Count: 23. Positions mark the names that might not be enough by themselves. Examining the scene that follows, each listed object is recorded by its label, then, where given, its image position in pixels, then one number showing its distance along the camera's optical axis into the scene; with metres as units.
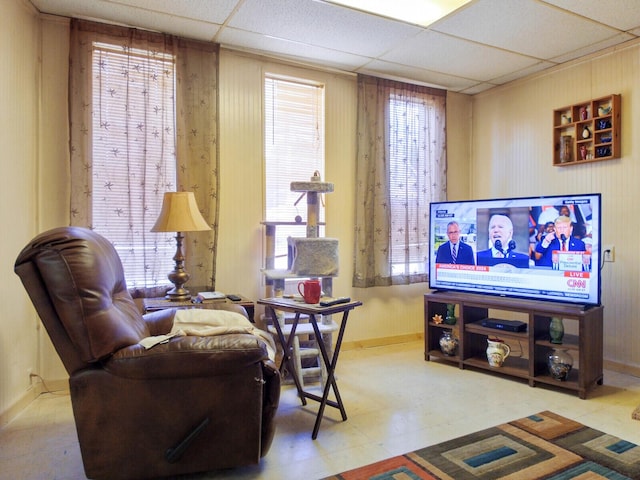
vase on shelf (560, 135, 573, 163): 3.60
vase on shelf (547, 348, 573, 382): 2.89
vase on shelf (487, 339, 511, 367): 3.21
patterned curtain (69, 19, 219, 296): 2.89
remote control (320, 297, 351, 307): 2.35
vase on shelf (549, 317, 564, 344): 2.94
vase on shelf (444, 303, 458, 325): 3.54
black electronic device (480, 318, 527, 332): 3.12
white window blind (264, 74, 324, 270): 3.61
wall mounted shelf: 3.28
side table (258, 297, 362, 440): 2.28
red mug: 2.38
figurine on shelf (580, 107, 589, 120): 3.49
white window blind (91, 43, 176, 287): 2.96
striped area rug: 1.91
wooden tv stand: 2.81
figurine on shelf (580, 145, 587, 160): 3.49
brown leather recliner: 1.63
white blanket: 2.27
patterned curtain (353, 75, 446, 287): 3.91
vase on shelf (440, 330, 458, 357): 3.51
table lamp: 2.79
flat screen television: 2.87
